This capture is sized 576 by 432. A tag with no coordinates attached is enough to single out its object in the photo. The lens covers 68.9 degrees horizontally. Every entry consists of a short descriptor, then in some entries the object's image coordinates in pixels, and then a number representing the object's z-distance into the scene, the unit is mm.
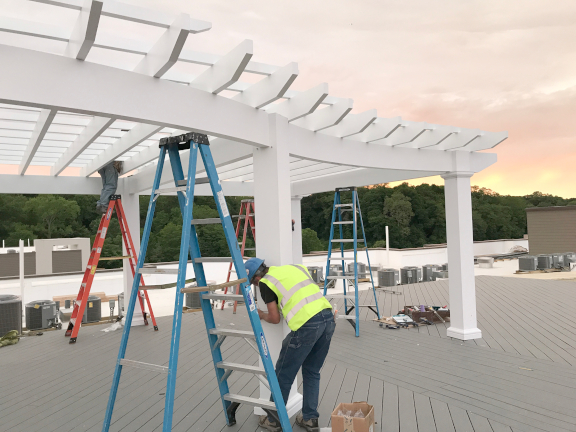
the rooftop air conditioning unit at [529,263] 13547
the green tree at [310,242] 28953
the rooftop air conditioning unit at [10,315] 6680
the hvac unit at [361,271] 12685
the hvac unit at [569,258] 13931
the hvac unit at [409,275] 12203
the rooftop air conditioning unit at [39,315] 7203
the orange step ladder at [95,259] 6297
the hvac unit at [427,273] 12638
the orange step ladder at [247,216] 8163
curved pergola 2480
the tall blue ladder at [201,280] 2479
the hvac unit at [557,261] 13766
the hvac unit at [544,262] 13641
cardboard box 2891
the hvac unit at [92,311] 7602
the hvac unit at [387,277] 11500
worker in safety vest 3056
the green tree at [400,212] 33844
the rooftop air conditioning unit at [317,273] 11289
